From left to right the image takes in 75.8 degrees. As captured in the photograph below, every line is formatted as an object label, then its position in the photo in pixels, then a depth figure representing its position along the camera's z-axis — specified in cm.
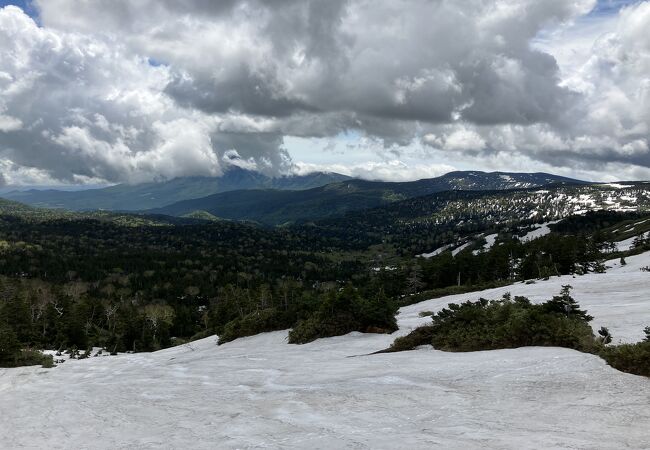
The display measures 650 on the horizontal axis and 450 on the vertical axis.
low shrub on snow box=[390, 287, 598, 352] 1834
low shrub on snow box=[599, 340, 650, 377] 1303
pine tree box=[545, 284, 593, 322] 2269
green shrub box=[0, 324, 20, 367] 3625
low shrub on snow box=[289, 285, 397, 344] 3131
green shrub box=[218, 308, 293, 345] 4044
